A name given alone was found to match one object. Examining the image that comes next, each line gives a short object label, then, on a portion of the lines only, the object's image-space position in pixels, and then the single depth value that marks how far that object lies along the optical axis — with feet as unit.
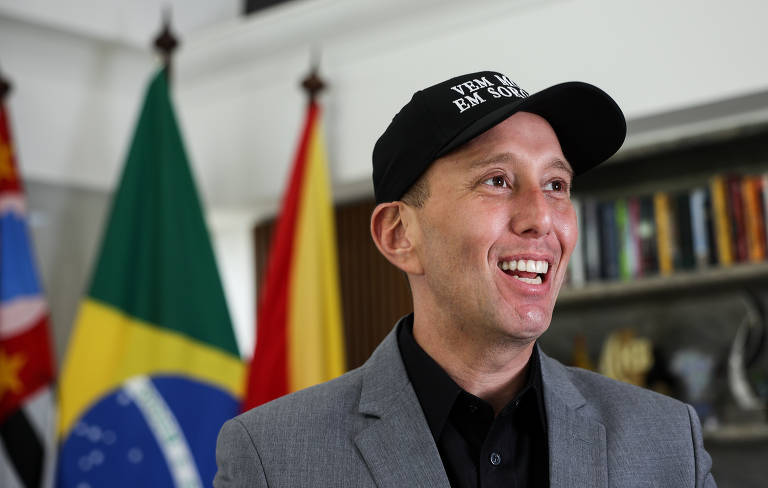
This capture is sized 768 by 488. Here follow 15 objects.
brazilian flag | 9.49
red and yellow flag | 9.81
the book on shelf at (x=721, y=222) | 9.54
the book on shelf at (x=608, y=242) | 10.37
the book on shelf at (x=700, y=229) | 9.71
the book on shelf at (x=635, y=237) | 10.21
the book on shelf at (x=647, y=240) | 10.10
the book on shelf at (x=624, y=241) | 10.27
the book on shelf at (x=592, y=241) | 10.48
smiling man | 3.92
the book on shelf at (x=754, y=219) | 9.36
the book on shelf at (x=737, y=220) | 9.45
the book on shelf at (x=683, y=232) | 9.81
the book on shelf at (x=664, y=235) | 9.96
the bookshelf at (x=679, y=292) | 9.75
